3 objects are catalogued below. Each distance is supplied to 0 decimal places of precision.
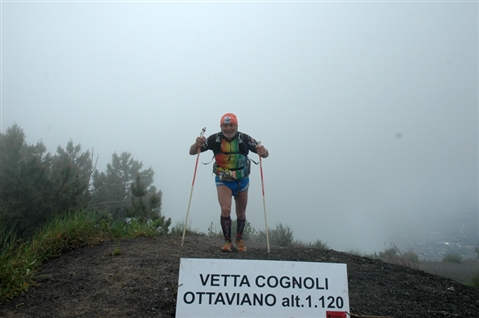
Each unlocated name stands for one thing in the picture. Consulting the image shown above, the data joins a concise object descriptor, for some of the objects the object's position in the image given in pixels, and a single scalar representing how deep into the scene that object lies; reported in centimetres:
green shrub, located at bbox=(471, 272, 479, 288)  475
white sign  269
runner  502
